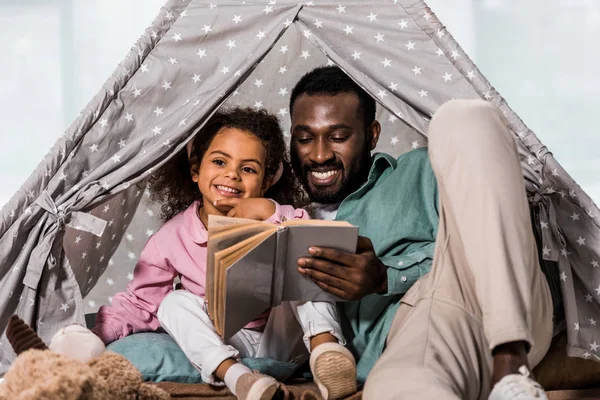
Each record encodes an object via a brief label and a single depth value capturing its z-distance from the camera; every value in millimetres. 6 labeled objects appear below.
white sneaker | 1428
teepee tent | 2094
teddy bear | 1380
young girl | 1982
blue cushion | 2064
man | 1501
